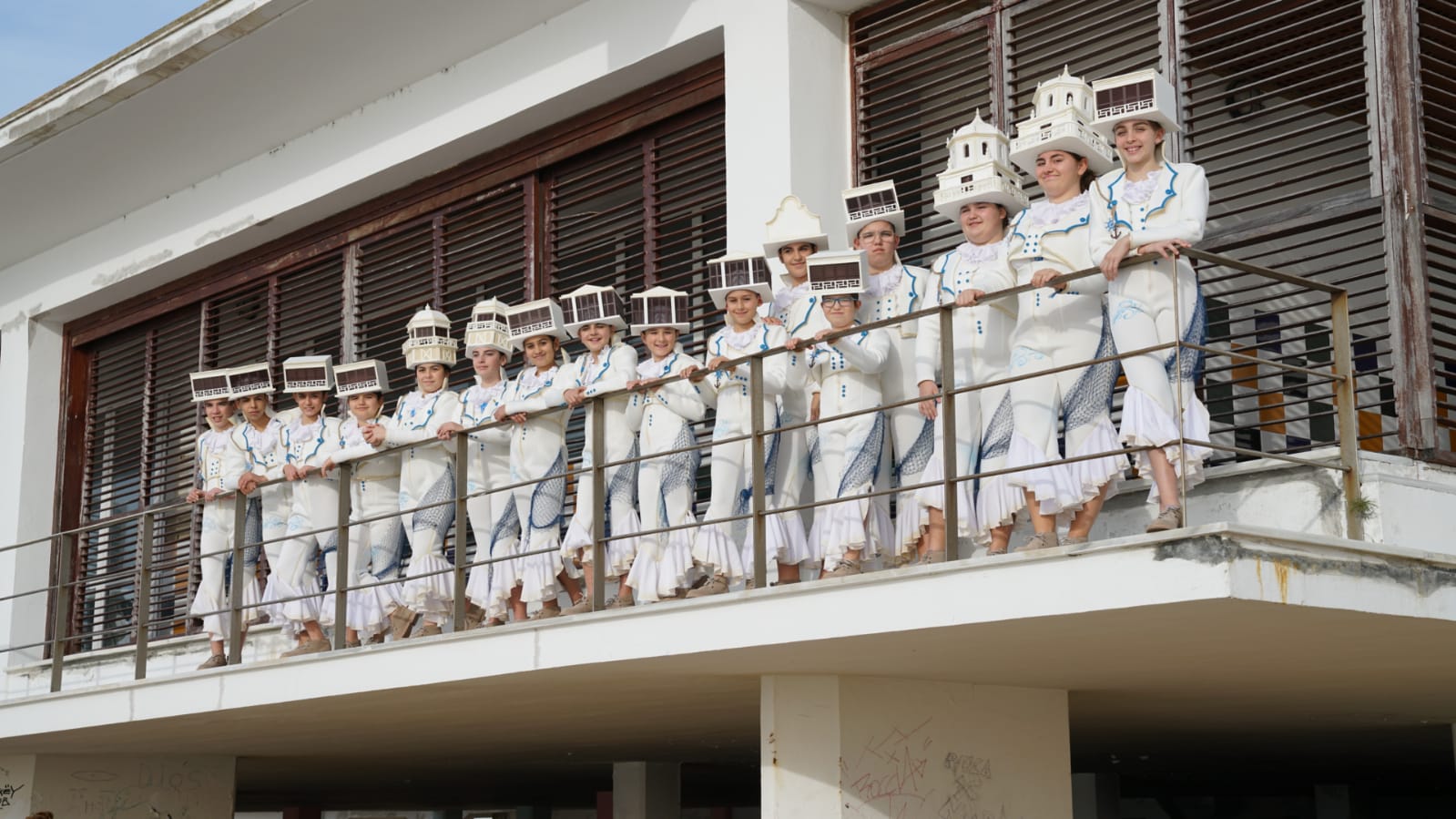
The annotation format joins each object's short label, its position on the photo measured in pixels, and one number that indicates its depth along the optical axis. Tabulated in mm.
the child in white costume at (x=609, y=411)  8750
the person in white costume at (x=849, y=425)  7727
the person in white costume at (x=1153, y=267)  6496
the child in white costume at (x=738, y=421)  8195
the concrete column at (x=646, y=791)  13828
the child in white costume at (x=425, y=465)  9664
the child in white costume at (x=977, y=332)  7203
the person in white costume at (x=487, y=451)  9305
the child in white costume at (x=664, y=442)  8352
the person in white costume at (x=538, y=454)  9031
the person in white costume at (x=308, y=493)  10234
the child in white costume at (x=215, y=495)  10891
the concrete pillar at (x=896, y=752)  8094
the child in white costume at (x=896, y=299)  7781
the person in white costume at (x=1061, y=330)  6867
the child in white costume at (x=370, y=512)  10055
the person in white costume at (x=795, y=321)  8221
